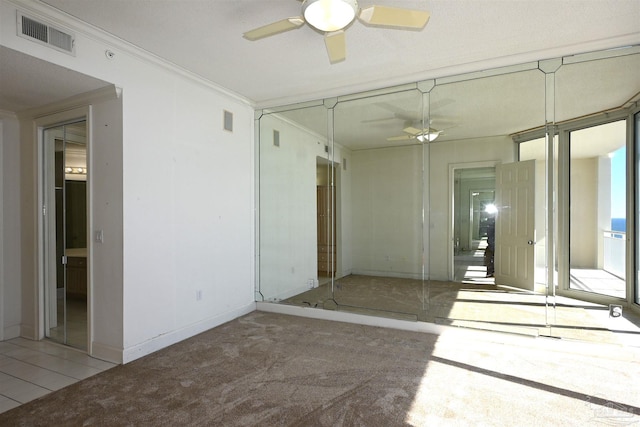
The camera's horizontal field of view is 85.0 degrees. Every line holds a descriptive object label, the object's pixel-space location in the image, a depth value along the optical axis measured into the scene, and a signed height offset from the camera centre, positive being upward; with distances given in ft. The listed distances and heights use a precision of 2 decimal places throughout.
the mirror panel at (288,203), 16.51 +0.46
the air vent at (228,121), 14.45 +3.84
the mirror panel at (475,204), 12.85 +0.31
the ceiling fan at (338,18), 7.38 +4.32
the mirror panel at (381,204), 14.40 +0.33
